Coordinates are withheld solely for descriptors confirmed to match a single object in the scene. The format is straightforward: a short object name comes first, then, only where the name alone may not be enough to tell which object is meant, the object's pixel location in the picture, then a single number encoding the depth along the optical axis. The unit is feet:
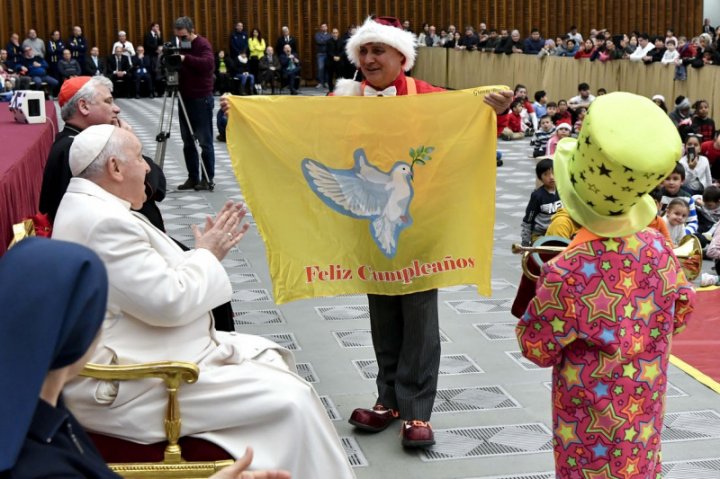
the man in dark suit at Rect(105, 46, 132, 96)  69.10
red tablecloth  12.07
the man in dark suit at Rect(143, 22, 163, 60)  70.38
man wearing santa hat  12.03
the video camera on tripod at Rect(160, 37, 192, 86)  29.60
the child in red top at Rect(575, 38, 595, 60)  61.66
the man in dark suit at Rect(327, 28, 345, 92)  74.49
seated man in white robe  9.01
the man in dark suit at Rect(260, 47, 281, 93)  71.36
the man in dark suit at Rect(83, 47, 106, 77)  68.28
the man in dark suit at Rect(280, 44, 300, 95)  72.08
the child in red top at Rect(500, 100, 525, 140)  51.11
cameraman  30.63
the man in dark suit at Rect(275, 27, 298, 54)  73.77
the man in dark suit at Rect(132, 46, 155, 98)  69.46
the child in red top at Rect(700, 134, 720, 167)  33.63
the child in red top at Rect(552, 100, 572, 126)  47.18
